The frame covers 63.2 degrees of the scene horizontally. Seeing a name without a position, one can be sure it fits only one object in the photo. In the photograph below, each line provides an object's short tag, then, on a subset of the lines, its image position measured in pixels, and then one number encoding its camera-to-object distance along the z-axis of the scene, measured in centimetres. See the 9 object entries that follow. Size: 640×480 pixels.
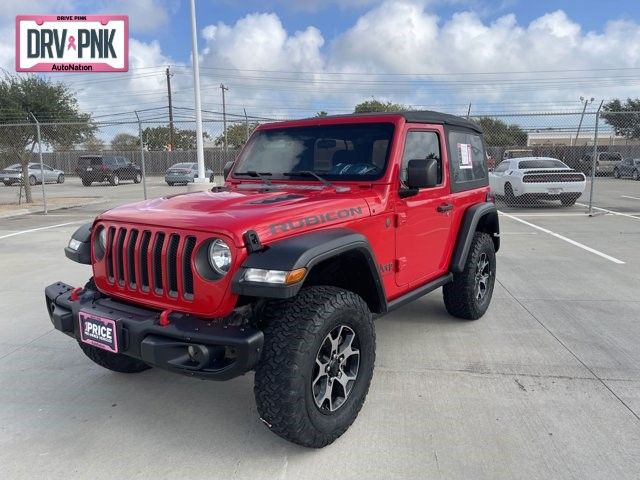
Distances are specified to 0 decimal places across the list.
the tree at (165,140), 4294
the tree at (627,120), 3090
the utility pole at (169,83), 4606
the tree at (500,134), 1739
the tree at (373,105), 4453
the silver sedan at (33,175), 2788
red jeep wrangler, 253
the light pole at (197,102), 1371
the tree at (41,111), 1710
